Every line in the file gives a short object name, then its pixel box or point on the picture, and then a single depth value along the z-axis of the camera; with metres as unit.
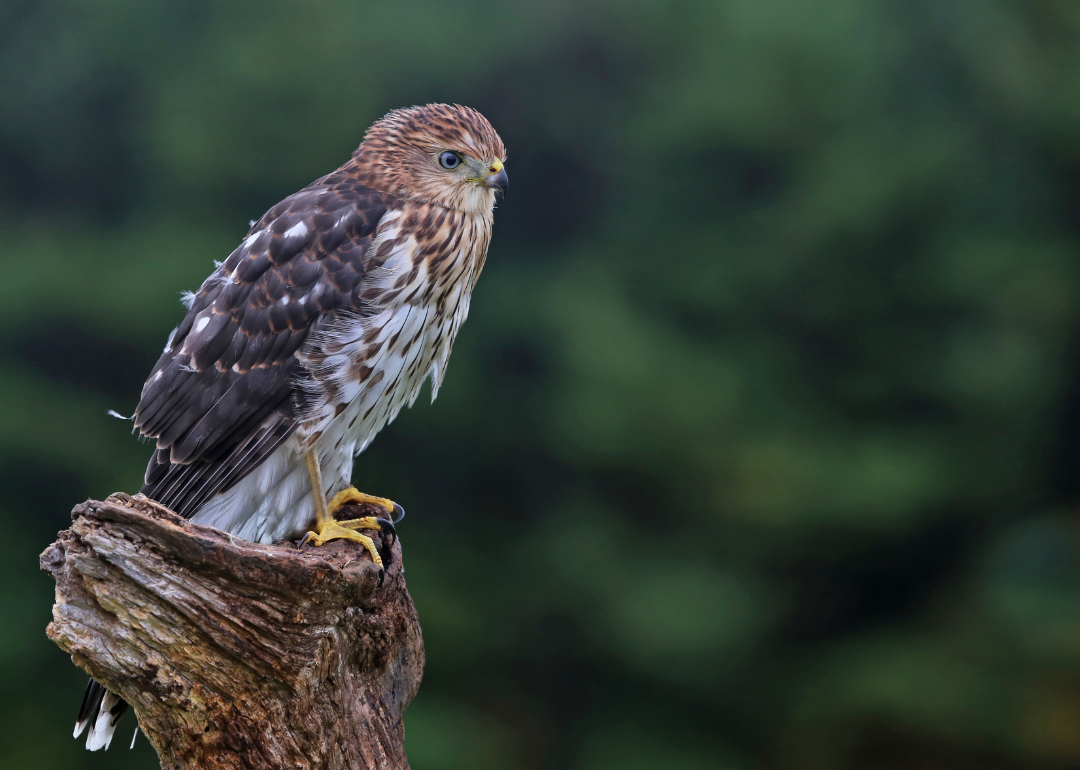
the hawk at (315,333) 8.69
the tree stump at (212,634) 8.58
